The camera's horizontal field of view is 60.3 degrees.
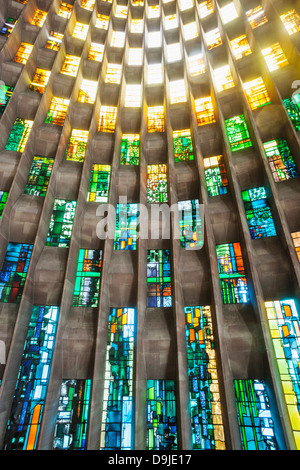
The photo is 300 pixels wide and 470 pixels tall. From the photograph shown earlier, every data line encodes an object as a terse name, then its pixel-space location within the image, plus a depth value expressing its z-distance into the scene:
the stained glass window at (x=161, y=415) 7.22
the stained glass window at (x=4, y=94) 11.28
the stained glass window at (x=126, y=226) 10.16
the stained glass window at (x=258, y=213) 9.43
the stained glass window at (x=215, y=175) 10.68
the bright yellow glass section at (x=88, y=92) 12.95
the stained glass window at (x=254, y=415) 6.77
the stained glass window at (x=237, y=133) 11.13
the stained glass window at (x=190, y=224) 9.81
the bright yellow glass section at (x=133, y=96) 13.52
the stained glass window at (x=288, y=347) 6.92
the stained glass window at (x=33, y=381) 7.10
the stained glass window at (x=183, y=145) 11.77
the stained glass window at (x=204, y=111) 12.17
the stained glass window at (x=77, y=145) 11.66
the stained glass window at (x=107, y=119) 12.62
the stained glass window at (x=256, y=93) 11.47
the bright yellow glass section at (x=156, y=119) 12.66
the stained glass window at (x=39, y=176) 10.56
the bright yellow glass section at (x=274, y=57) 11.69
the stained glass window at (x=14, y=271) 8.77
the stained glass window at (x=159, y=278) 9.12
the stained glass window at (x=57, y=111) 12.18
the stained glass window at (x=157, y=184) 10.91
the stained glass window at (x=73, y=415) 7.18
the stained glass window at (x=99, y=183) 10.98
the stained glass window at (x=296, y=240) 8.75
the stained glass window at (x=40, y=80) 12.48
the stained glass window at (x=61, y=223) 9.89
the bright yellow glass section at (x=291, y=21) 11.77
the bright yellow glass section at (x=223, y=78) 12.55
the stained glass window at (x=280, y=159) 9.91
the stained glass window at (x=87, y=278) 9.10
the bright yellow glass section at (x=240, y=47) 12.80
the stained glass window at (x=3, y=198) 9.93
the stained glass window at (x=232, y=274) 8.73
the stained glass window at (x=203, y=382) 7.12
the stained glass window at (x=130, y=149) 11.95
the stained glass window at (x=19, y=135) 11.04
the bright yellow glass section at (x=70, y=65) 13.40
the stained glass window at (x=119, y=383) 7.29
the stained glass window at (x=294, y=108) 10.32
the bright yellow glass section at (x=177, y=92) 13.18
